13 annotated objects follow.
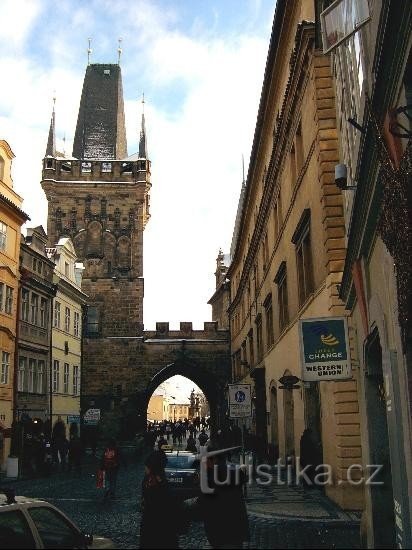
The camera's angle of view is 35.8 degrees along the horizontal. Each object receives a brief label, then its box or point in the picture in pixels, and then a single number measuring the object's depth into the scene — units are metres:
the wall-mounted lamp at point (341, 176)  10.71
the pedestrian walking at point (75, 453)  26.91
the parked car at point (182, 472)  15.24
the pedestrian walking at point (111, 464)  16.83
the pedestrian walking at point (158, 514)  5.41
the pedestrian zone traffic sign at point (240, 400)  17.22
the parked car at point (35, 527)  4.90
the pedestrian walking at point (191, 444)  26.74
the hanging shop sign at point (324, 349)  10.88
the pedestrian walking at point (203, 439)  34.06
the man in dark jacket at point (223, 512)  5.37
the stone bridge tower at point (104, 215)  52.16
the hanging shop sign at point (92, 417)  35.18
